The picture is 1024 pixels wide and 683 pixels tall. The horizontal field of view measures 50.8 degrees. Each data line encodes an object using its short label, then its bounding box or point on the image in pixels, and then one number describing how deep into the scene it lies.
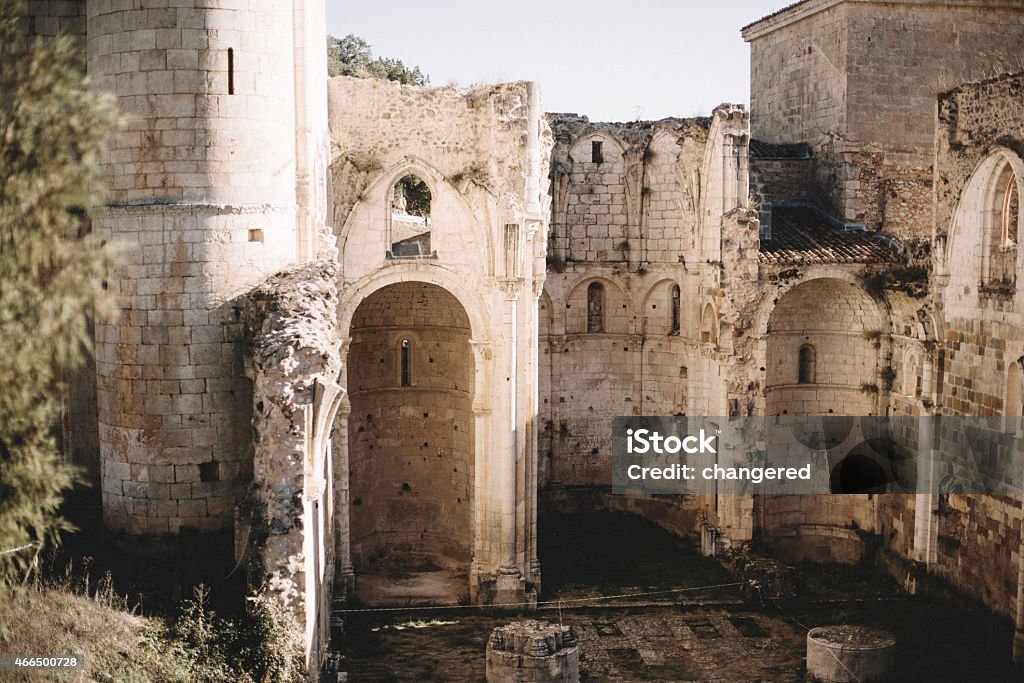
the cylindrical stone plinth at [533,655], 15.05
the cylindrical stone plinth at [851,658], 15.61
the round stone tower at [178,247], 13.41
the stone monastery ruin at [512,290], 13.52
